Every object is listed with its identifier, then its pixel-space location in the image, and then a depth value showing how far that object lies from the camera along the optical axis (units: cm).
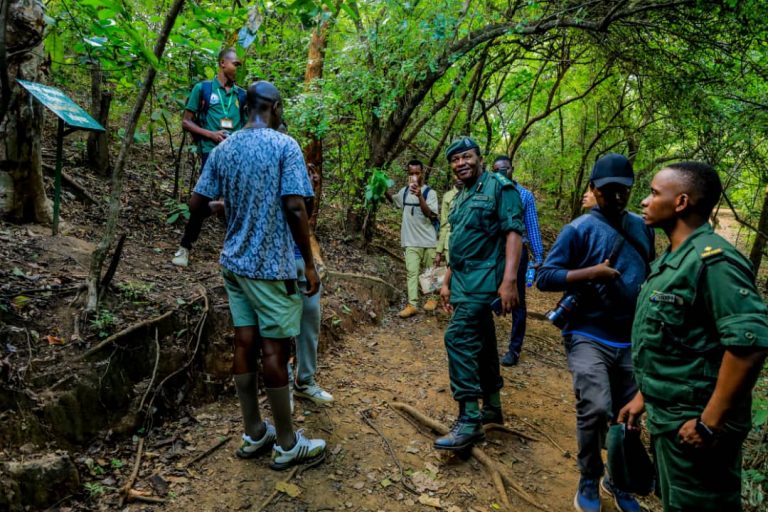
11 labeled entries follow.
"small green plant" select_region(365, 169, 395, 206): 721
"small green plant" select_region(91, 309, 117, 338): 334
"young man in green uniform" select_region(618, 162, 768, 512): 171
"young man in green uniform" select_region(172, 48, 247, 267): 468
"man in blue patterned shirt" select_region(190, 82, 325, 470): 279
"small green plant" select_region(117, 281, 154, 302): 381
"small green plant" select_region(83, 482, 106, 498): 264
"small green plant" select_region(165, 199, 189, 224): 576
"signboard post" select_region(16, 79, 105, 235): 360
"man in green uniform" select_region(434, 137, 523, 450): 328
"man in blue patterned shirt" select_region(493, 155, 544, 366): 552
